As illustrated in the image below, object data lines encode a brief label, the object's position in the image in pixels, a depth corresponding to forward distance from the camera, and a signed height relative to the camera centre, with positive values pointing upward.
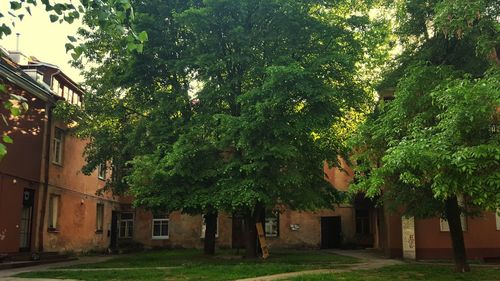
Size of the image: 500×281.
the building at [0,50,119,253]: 19.28 +2.04
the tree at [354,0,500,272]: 9.65 +2.26
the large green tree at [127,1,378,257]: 16.53 +3.88
